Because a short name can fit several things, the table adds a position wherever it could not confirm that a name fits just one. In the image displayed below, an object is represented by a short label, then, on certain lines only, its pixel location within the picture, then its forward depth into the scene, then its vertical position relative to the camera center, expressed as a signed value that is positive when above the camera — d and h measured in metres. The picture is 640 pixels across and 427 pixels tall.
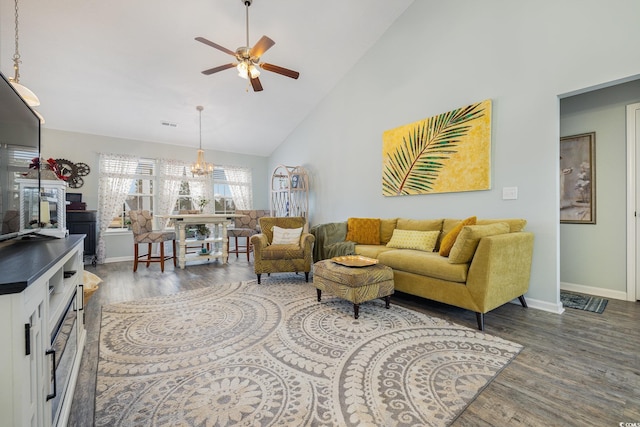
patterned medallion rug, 1.37 -0.97
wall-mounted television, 1.40 +0.31
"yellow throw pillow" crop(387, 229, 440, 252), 3.31 -0.34
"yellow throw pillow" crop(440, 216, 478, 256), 2.79 -0.29
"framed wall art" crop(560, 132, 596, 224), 3.14 +0.39
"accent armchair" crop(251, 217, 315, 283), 3.67 -0.58
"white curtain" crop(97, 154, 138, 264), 5.29 +0.51
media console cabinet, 0.74 -0.42
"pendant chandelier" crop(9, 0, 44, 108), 2.14 +0.92
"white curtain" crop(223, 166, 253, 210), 6.92 +0.68
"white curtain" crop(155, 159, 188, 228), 5.94 +0.60
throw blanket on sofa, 3.95 -0.43
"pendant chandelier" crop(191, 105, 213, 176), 4.70 +0.78
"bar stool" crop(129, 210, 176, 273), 4.42 -0.34
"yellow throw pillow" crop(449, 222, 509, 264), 2.38 -0.25
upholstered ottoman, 2.49 -0.65
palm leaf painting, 3.15 +0.75
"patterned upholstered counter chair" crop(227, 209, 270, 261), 5.75 -0.29
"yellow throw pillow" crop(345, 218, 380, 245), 4.01 -0.28
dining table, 4.61 -0.39
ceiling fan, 2.73 +1.61
